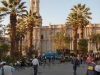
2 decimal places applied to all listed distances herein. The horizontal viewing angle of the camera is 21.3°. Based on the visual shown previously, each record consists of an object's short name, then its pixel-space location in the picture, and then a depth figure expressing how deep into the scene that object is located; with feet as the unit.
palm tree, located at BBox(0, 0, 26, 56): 108.38
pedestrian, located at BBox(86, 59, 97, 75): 27.16
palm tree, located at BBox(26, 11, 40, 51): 144.12
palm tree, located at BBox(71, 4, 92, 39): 163.63
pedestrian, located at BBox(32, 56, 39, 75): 53.88
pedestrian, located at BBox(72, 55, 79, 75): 58.73
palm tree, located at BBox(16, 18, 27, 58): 161.89
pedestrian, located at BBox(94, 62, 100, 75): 26.42
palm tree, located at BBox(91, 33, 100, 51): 215.43
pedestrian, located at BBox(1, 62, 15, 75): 29.84
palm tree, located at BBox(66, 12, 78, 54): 154.09
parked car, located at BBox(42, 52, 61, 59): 184.75
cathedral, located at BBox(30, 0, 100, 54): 292.61
